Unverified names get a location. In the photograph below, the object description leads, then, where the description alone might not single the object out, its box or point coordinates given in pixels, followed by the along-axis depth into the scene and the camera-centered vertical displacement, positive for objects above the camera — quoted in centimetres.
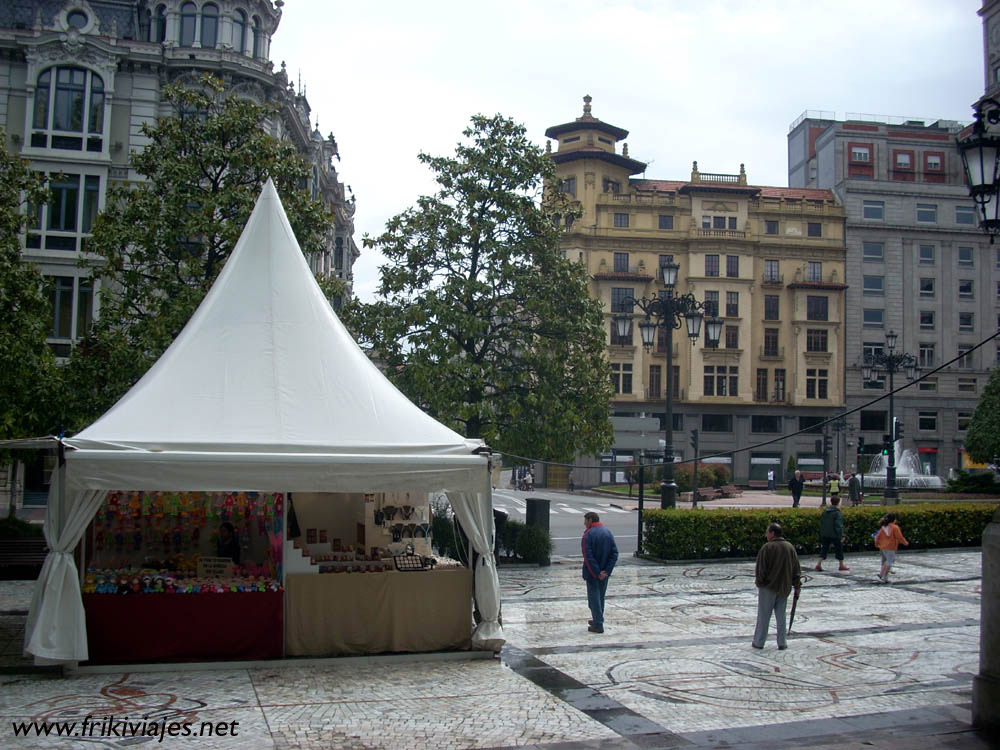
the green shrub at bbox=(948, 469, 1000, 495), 4931 -124
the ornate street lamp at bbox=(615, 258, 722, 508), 2228 +326
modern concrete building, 7344 +1467
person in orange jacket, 1834 -160
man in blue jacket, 1320 -159
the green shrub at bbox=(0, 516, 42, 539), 1920 -185
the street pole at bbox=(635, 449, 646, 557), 2204 -222
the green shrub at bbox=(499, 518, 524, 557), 2144 -201
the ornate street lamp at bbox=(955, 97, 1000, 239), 1005 +314
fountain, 5478 -93
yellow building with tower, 7025 +1296
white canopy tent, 1027 +20
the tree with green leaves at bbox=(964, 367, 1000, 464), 5425 +192
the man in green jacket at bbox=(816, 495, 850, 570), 2048 -155
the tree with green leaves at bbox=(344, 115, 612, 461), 2091 +325
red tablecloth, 1055 -211
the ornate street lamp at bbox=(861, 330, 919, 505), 3441 +405
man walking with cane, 1215 -163
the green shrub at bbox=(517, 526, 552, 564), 2114 -212
